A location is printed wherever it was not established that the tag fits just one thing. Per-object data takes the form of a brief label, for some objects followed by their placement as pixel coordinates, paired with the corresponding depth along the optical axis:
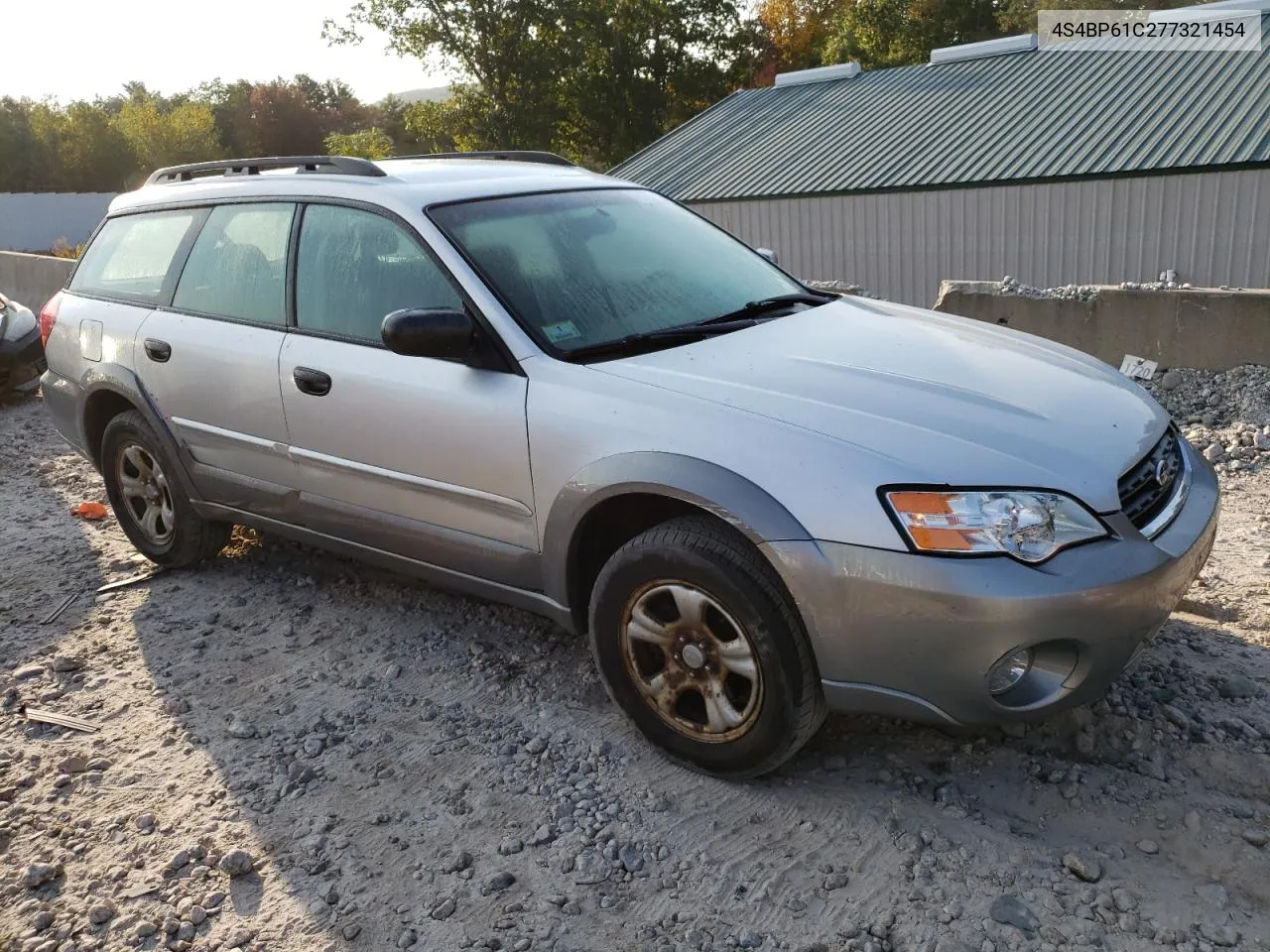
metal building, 18.44
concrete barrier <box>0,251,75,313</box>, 12.54
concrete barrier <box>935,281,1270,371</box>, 6.74
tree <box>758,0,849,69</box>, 47.19
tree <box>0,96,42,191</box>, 51.12
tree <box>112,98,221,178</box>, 52.75
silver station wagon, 2.64
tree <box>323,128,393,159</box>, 45.25
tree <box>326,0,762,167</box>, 42.69
